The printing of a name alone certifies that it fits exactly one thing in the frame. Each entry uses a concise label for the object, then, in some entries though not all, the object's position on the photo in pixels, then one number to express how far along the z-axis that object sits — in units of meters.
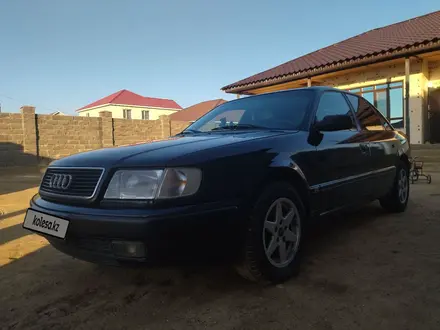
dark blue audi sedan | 1.84
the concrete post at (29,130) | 13.91
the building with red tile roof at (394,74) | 10.23
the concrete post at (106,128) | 16.39
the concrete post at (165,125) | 18.56
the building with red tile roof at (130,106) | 42.91
